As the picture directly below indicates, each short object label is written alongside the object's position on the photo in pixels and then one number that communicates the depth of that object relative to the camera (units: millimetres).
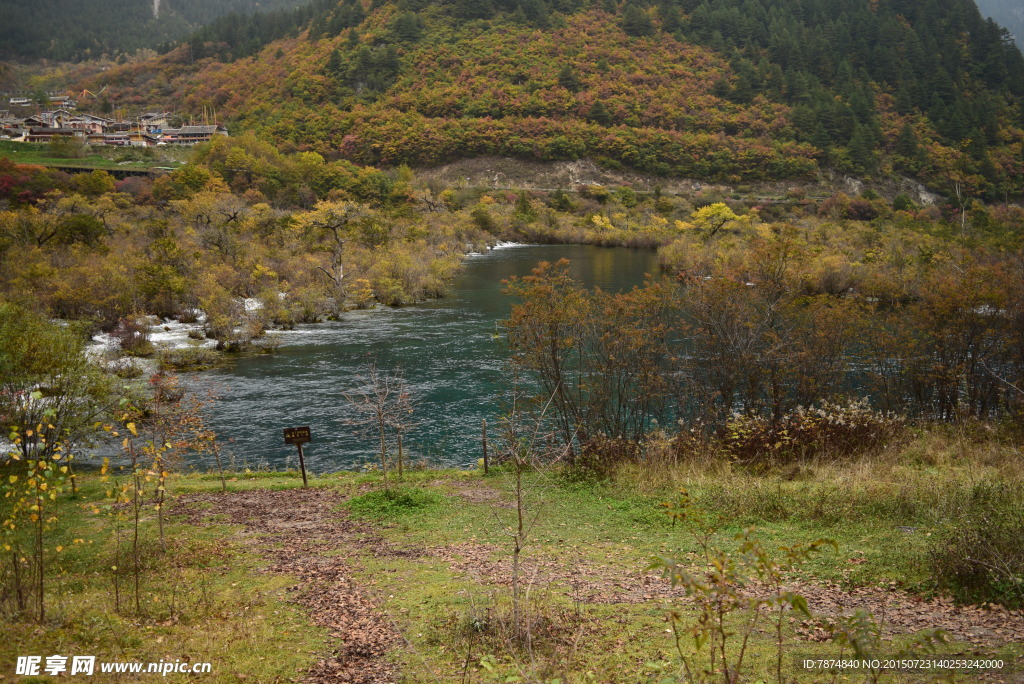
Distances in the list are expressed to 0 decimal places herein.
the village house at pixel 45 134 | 104625
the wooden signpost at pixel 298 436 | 15188
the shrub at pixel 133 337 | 30078
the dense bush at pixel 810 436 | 16141
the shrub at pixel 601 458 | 15695
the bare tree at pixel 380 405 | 15058
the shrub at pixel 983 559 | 7188
